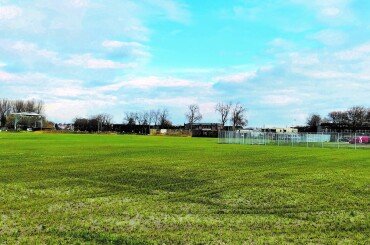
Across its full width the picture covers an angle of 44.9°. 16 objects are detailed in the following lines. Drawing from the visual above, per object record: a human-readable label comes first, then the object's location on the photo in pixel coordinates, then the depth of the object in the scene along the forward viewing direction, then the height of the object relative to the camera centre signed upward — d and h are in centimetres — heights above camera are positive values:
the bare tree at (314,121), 14909 +398
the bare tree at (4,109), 15300 +833
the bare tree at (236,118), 14400 +475
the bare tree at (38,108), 16338 +906
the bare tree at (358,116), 12938 +482
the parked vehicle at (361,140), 5982 -100
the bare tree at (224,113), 14450 +639
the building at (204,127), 11356 +206
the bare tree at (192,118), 15855 +525
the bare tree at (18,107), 16088 +928
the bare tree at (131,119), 17112 +531
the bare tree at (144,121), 17112 +450
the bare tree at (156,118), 17039 +546
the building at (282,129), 14912 +126
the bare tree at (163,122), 17050 +413
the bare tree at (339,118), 13525 +445
